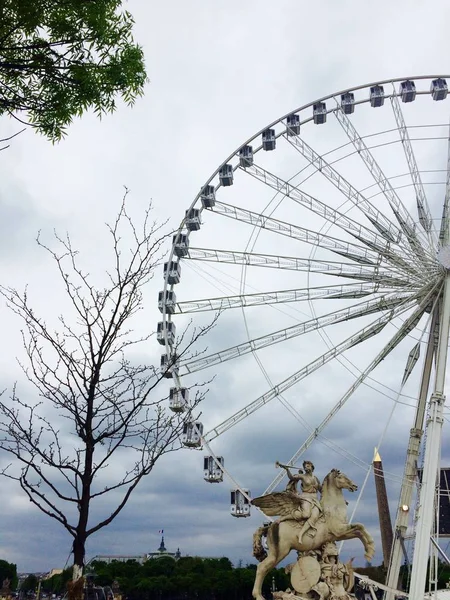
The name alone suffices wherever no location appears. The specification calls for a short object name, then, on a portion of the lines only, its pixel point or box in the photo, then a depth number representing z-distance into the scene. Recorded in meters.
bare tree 8.40
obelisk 74.00
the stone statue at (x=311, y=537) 18.80
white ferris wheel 24.48
